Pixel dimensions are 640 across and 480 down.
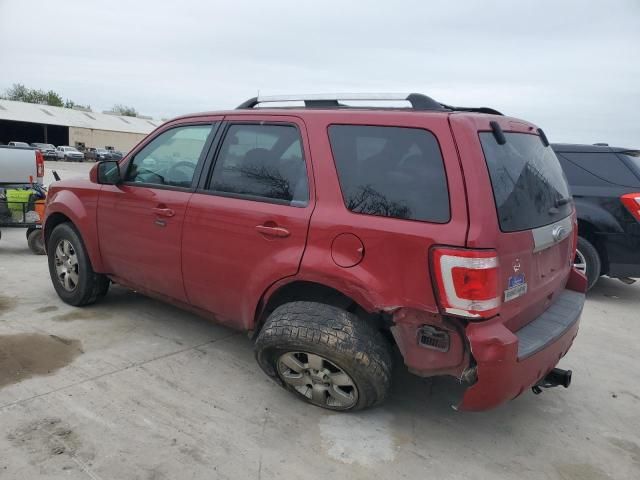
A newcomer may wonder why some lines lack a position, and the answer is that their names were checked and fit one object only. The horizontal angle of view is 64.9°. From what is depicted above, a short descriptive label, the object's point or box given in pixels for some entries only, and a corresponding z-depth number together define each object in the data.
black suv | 5.58
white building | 48.78
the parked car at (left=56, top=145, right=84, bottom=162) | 40.53
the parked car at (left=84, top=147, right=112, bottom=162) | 44.38
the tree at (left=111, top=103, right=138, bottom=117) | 98.80
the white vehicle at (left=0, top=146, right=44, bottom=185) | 7.34
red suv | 2.45
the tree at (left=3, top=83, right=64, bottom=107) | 83.44
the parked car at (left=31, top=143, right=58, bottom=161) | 39.16
